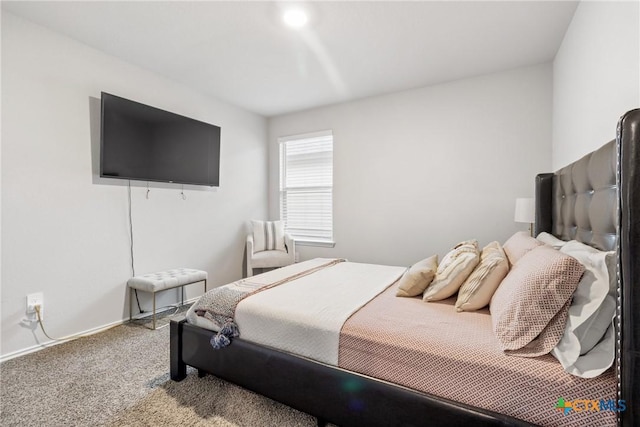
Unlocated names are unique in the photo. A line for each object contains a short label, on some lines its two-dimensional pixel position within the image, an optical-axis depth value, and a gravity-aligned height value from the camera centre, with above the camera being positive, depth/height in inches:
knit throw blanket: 66.7 -23.1
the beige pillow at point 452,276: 68.1 -15.3
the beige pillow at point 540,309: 43.4 -14.8
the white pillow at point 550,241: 67.7 -7.9
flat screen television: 107.5 +26.2
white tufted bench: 109.0 -26.9
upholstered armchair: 154.9 -20.2
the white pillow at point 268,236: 164.1 -14.7
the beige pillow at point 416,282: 72.8 -17.6
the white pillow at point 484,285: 61.6 -15.6
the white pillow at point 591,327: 39.8 -16.1
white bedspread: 58.2 -21.8
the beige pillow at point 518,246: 68.6 -9.1
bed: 35.8 -27.7
